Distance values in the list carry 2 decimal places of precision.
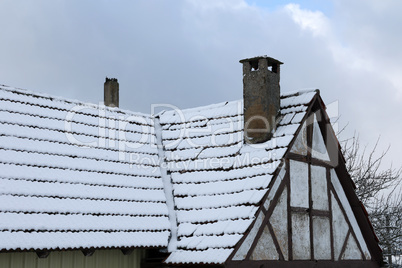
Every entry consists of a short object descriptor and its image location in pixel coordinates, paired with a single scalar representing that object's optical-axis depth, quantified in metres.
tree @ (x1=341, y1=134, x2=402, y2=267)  22.94
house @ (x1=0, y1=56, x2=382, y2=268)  9.54
